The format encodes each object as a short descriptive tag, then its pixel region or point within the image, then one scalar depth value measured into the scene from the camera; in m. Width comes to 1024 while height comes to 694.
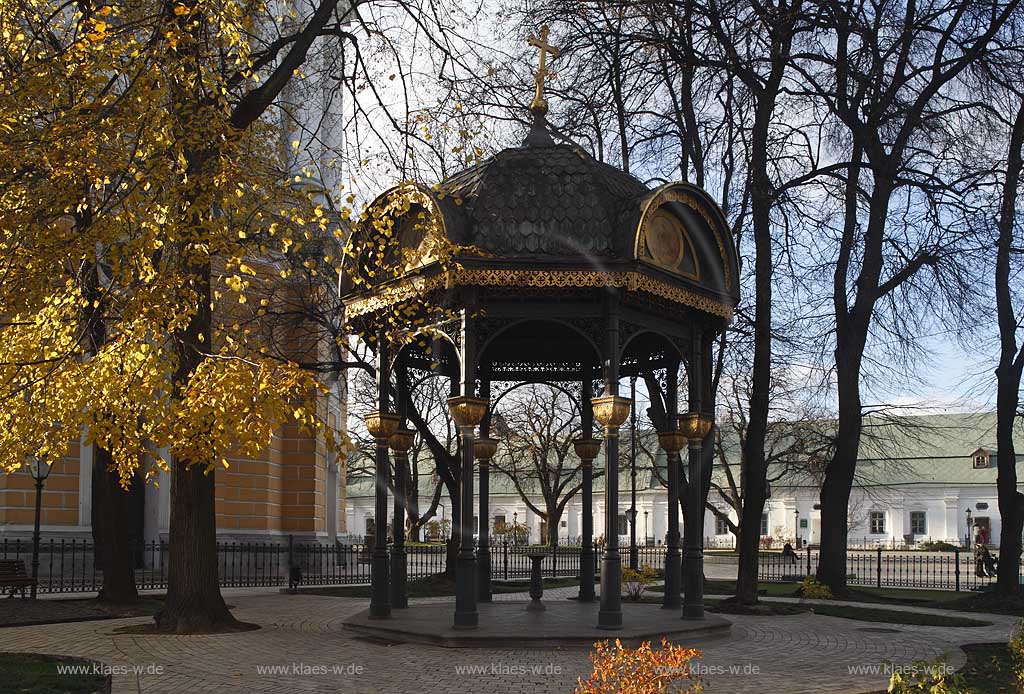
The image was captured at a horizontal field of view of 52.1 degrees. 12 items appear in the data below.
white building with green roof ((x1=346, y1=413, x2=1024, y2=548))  74.31
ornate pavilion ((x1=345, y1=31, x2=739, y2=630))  13.14
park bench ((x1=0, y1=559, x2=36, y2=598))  18.03
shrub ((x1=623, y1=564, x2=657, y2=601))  20.11
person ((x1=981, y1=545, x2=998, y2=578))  34.51
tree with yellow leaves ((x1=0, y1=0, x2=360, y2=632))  8.61
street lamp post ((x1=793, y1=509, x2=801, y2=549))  74.84
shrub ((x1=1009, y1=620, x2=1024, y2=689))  9.10
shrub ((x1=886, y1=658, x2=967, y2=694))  6.62
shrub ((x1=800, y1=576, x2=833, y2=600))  22.25
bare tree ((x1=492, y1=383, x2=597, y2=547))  41.56
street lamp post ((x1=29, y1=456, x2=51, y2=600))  20.18
